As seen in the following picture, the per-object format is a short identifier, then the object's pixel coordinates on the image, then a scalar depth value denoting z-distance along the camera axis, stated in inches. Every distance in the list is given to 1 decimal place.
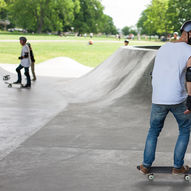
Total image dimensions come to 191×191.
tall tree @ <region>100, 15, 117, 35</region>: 6771.7
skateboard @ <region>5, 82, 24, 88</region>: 529.7
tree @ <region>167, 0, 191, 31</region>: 3358.8
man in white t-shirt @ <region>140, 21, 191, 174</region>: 167.8
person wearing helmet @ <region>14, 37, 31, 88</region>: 505.8
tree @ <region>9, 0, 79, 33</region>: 3442.4
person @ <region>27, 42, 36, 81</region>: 548.5
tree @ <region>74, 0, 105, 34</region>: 3946.9
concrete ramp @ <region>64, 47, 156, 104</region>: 413.4
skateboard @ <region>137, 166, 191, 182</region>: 181.5
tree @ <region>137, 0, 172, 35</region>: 3725.4
